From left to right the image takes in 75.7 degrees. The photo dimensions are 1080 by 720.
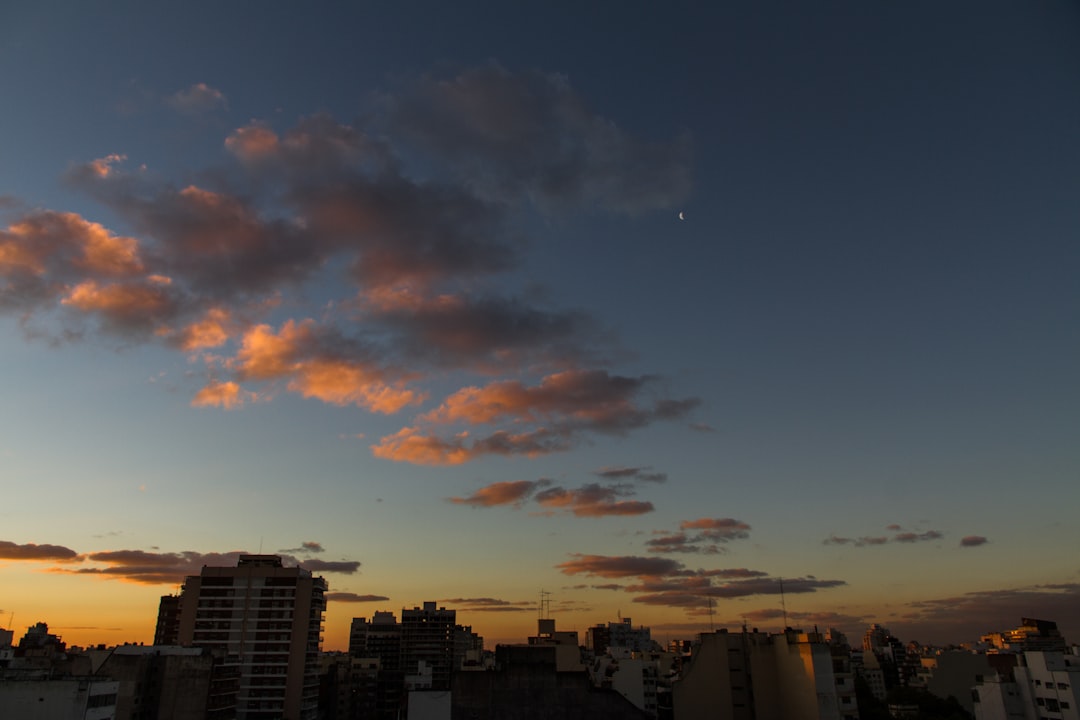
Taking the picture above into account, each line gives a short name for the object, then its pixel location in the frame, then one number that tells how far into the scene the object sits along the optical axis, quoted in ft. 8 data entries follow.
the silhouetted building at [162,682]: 260.62
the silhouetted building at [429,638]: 584.81
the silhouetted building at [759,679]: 188.96
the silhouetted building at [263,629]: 351.87
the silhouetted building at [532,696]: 182.60
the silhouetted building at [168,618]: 536.83
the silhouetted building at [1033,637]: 538.47
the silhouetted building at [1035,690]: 272.51
